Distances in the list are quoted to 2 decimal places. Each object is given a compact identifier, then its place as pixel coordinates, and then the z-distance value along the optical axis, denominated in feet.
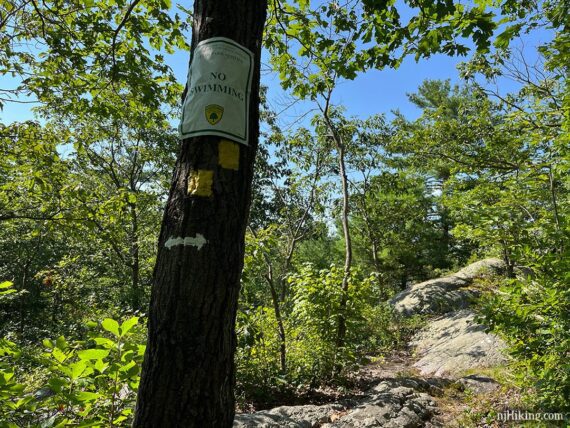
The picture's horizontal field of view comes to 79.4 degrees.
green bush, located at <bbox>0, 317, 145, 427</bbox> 4.61
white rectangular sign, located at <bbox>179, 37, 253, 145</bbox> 4.26
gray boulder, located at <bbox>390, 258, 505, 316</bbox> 37.70
